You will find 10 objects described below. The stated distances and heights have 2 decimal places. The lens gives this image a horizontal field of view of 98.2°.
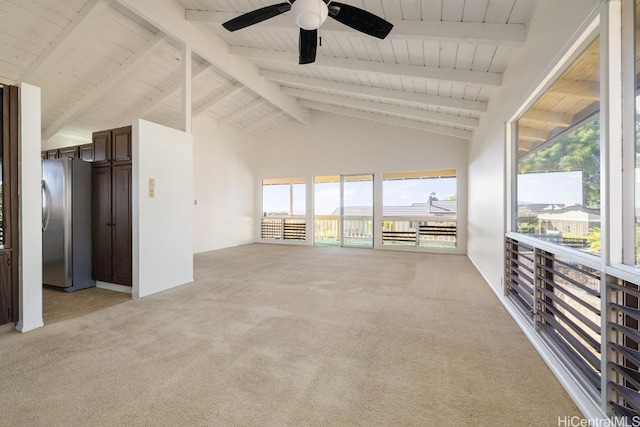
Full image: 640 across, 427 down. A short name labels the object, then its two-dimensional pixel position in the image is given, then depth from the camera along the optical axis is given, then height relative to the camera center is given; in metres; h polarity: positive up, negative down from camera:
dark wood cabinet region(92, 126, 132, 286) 3.69 +0.05
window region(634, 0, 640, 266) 1.29 +0.33
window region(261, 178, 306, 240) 8.43 +0.04
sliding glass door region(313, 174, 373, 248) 7.72 +0.01
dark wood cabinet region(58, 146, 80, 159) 4.33 +0.93
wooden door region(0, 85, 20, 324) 2.49 +0.05
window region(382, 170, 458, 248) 6.81 +0.03
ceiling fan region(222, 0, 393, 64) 2.23 +1.68
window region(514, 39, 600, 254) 1.66 +0.37
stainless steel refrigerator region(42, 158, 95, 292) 3.69 -0.17
